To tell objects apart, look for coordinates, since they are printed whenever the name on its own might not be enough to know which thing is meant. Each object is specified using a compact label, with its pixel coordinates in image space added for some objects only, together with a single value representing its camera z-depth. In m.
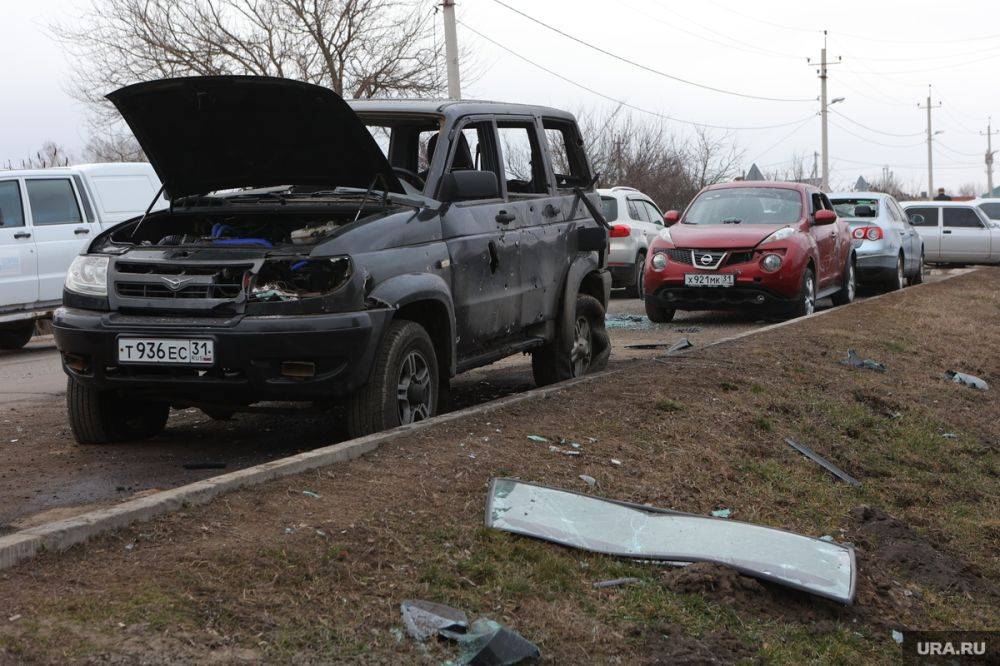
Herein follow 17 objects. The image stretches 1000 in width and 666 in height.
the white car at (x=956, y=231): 26.61
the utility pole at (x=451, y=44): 26.47
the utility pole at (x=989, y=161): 113.44
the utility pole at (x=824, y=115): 57.06
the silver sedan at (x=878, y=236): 19.30
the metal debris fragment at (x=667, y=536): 4.59
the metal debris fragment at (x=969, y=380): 10.38
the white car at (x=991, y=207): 33.31
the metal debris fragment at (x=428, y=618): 3.75
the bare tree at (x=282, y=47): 36.97
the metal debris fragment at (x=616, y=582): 4.35
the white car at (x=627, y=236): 18.67
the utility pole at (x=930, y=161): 97.81
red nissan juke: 13.76
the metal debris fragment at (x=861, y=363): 10.25
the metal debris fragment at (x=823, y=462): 6.85
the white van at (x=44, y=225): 13.29
